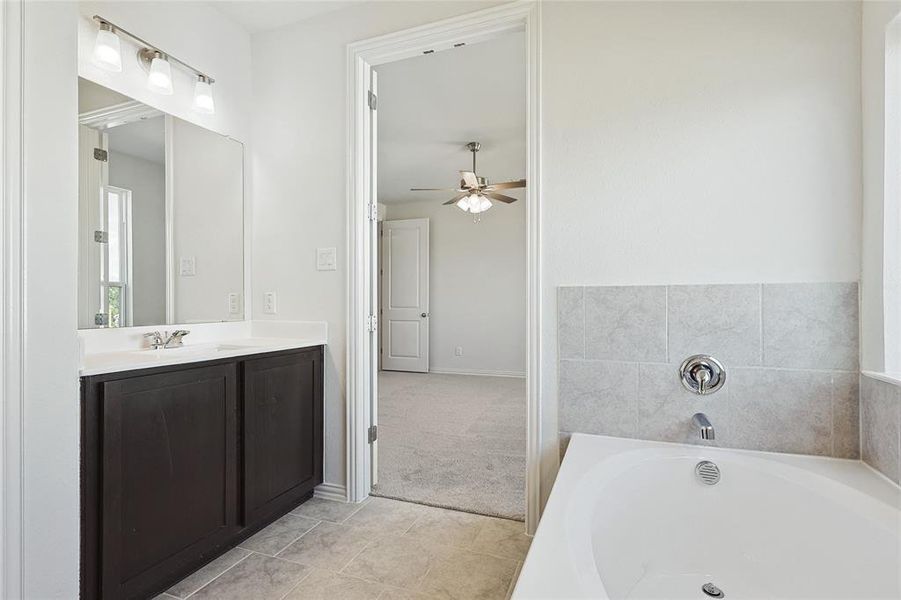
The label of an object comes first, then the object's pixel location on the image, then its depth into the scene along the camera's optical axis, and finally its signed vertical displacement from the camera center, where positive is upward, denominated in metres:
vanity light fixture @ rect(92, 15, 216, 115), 1.78 +1.04
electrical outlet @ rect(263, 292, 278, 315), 2.47 -0.02
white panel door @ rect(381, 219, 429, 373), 6.36 +0.06
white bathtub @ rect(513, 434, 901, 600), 1.18 -0.68
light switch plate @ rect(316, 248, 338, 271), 2.33 +0.21
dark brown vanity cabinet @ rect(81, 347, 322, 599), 1.35 -0.62
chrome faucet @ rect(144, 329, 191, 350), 1.98 -0.19
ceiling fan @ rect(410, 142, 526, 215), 3.81 +0.98
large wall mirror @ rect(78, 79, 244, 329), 1.81 +0.38
